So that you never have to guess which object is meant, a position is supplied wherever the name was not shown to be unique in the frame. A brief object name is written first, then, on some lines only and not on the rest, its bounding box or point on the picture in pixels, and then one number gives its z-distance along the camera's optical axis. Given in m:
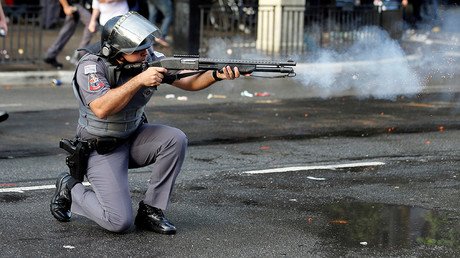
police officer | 6.75
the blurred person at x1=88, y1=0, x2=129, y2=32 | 14.54
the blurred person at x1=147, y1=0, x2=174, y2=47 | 19.06
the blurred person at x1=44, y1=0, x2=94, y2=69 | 16.20
